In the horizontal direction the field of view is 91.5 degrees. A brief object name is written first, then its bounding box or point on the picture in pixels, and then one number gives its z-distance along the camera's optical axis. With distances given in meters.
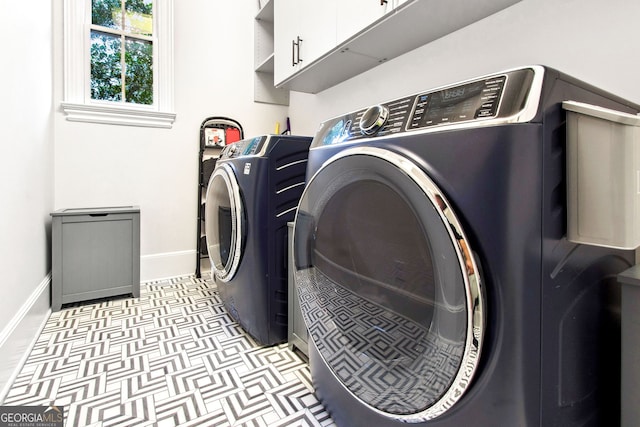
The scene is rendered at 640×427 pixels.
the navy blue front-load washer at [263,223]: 1.42
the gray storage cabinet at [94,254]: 1.89
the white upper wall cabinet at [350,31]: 1.28
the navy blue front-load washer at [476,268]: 0.53
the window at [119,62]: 2.18
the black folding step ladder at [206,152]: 2.59
